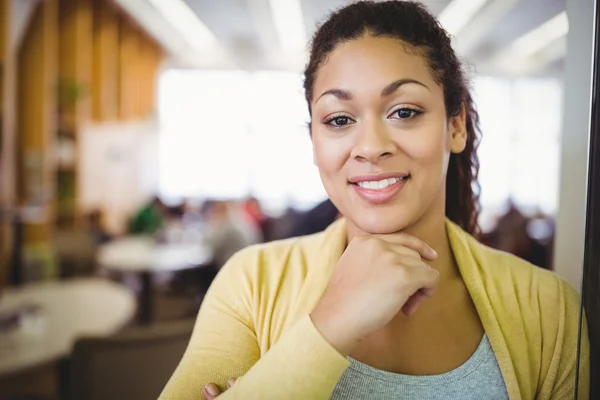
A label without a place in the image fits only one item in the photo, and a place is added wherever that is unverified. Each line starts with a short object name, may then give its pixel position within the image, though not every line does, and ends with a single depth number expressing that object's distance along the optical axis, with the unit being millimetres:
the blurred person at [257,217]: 1700
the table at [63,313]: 1458
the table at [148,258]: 3031
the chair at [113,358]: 1179
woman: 562
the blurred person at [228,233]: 2349
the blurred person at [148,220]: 3646
